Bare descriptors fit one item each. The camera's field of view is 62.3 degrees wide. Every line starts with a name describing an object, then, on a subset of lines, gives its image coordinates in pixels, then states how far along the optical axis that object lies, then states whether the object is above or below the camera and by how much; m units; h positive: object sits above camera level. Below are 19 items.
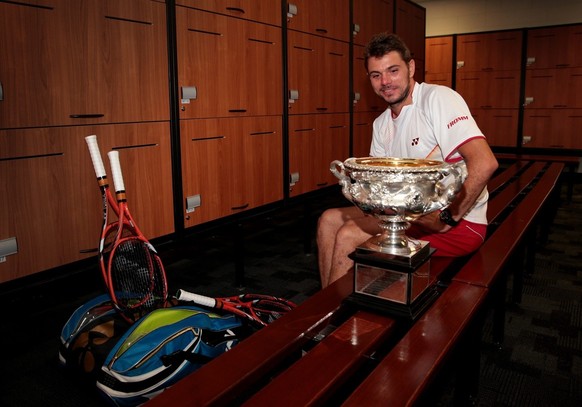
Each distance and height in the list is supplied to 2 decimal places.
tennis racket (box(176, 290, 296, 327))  1.75 -0.69
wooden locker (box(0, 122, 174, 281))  1.82 -0.22
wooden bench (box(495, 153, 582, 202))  4.82 -0.31
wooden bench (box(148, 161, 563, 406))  0.82 -0.43
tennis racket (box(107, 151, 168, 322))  1.92 -0.54
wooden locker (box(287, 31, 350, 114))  3.25 +0.42
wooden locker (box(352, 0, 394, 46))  3.93 +0.97
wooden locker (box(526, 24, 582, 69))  6.54 +1.12
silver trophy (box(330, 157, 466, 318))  1.07 -0.20
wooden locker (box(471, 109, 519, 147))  7.10 +0.07
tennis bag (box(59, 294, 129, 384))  1.73 -0.74
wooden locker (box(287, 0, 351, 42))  3.19 +0.81
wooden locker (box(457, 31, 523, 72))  7.00 +1.16
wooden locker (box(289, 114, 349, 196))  3.37 -0.11
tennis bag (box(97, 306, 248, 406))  1.59 -0.73
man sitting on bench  1.58 -0.05
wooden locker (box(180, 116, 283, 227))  2.55 -0.18
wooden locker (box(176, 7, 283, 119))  2.45 +0.38
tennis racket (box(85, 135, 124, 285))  1.94 -0.19
